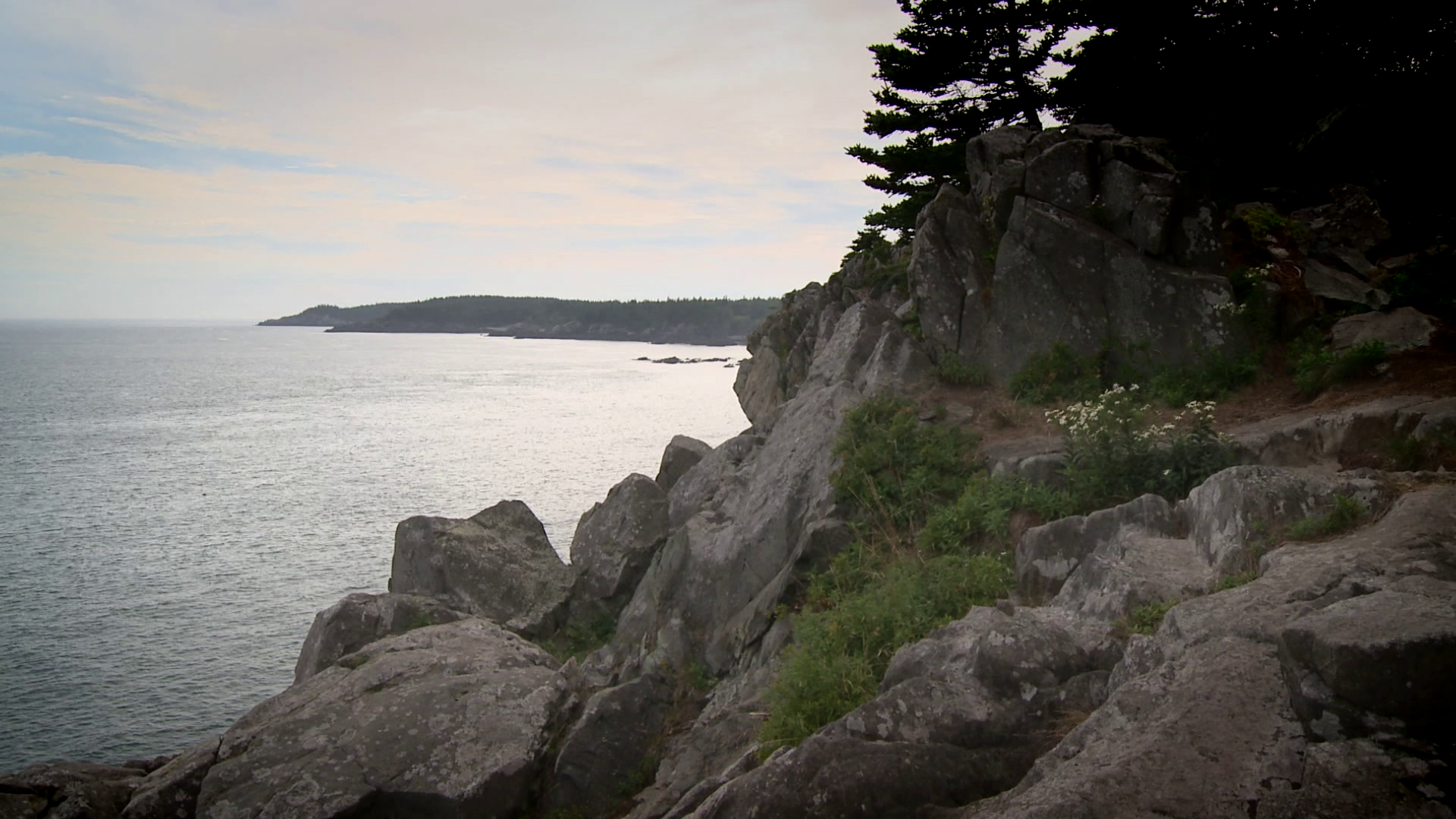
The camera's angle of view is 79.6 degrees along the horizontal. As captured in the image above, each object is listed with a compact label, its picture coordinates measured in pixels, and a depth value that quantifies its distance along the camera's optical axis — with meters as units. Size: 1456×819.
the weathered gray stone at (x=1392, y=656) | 4.97
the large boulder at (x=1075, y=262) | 15.67
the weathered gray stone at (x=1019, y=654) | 7.26
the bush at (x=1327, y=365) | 13.01
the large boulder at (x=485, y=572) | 19.47
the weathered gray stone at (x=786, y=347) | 27.45
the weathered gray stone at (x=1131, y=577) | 8.12
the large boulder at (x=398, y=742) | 11.15
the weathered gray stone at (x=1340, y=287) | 15.27
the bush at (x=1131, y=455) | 10.89
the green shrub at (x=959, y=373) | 16.53
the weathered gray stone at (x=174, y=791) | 11.88
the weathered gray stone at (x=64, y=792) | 12.53
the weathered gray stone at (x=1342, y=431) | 10.23
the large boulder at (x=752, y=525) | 14.36
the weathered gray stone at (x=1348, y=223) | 17.16
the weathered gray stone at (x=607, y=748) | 11.48
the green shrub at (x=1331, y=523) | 7.85
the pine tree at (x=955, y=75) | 25.83
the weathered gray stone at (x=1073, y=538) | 9.52
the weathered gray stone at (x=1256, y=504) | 8.11
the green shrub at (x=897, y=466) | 13.25
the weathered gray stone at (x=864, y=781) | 6.13
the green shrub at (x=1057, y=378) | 15.42
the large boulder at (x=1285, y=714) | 4.92
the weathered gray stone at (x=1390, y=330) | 13.22
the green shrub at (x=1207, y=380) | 14.45
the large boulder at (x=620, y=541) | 18.83
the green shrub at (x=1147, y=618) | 7.69
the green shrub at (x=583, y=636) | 18.39
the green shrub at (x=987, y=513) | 11.48
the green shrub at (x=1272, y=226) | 16.95
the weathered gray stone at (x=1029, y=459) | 12.32
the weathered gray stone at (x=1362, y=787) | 4.62
